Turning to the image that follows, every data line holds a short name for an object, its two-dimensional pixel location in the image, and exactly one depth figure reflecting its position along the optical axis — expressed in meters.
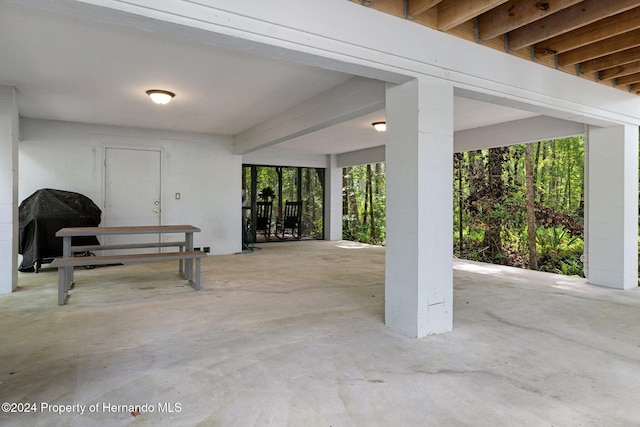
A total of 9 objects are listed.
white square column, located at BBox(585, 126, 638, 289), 4.56
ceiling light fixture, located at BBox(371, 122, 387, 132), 6.14
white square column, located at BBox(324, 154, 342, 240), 10.23
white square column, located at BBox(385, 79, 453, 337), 2.86
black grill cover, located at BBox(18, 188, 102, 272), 5.36
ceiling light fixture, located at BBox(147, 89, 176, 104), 4.48
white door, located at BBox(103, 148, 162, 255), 6.62
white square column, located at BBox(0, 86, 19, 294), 4.25
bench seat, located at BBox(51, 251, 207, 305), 3.71
